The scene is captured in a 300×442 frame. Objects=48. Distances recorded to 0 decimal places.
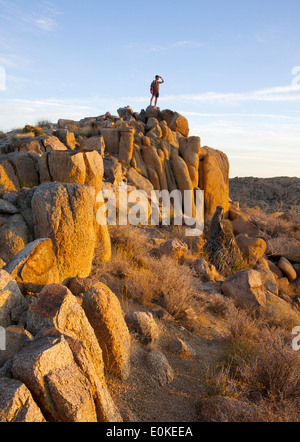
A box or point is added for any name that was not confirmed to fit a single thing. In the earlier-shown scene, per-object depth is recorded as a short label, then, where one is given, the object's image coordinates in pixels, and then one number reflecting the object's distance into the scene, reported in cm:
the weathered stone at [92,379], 288
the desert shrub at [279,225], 1757
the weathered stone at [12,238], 586
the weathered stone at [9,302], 366
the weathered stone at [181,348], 487
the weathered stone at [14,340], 306
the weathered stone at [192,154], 2158
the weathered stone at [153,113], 2645
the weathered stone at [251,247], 1201
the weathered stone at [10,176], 1056
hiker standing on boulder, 2581
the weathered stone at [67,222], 570
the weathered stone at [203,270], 886
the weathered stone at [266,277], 1033
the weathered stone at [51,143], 1511
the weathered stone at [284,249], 1445
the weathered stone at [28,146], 1451
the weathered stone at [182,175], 2085
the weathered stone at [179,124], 2531
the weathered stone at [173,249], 917
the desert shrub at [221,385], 383
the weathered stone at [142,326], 488
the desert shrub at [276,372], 413
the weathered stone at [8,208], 643
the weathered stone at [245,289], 765
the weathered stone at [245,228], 1619
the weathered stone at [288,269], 1341
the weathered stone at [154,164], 2019
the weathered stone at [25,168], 1194
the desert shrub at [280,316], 712
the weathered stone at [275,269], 1305
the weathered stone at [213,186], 2110
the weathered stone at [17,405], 234
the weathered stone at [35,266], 453
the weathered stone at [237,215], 1923
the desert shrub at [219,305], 702
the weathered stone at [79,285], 541
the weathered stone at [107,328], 390
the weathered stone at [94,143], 1772
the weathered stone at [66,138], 1691
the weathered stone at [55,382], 255
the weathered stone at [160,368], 411
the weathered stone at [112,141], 1956
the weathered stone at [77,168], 764
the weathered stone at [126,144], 1919
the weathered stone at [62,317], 334
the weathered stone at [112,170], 1522
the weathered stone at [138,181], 1788
